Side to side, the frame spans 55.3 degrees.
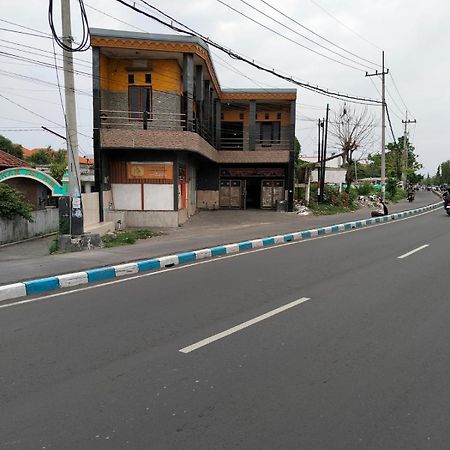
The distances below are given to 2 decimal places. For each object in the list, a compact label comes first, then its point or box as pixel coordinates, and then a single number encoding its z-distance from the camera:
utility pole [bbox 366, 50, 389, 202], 29.75
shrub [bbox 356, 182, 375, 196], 44.62
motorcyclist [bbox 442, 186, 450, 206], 25.27
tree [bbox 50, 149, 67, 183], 35.48
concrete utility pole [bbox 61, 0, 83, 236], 11.34
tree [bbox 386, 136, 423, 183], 70.75
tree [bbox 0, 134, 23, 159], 52.28
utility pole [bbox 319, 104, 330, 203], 30.76
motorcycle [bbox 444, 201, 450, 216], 25.12
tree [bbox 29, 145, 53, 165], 58.89
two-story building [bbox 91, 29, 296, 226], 17.58
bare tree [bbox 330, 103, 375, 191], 38.98
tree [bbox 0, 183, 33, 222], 15.94
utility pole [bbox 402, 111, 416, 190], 57.61
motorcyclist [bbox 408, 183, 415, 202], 45.31
